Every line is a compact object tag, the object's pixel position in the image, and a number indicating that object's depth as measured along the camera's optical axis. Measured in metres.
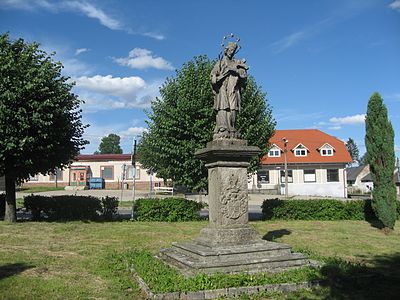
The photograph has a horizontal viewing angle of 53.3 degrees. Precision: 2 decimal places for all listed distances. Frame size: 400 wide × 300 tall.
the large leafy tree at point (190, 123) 17.44
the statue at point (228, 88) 9.08
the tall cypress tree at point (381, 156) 15.87
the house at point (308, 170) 44.06
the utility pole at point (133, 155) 19.77
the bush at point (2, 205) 19.69
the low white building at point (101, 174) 51.72
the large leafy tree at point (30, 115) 14.63
